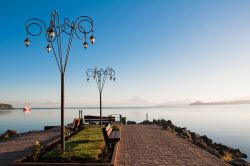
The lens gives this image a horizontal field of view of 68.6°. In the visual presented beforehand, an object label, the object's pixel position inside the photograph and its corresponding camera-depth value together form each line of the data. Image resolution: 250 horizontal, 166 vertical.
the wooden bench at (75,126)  11.93
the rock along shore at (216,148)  7.69
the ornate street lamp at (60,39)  6.81
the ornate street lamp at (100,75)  15.20
